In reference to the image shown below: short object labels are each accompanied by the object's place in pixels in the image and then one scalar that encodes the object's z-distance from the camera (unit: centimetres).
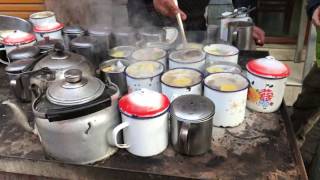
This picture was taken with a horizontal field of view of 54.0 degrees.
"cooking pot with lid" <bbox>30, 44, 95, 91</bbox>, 143
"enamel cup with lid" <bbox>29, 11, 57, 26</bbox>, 230
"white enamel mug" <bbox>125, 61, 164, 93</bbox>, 148
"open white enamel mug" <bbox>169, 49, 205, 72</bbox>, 159
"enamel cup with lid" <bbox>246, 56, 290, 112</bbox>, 142
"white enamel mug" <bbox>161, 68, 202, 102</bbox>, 139
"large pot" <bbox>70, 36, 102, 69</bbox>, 180
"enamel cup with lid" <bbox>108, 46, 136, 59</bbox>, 176
